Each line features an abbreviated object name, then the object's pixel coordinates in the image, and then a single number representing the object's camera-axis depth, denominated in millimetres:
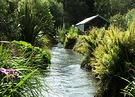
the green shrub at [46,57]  13659
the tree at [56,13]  55688
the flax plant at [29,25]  13953
